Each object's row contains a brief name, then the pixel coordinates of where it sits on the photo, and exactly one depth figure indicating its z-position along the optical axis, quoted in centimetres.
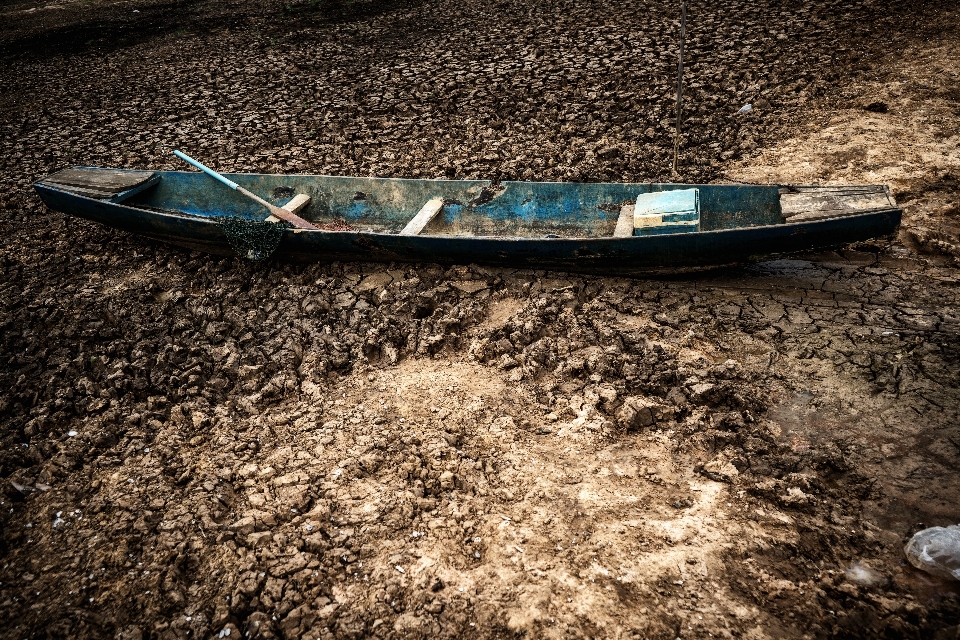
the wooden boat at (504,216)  411
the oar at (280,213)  550
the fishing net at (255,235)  511
